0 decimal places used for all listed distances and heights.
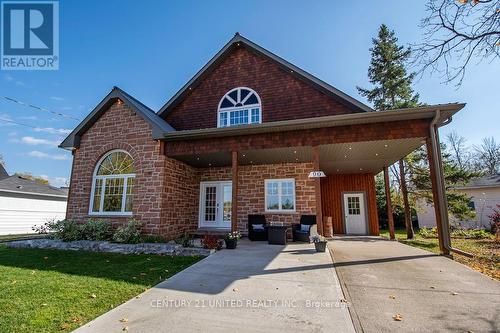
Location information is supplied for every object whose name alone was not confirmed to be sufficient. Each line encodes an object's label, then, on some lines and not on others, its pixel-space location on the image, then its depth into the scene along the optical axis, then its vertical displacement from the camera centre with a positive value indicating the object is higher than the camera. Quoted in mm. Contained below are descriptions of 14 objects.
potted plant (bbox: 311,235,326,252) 6691 -937
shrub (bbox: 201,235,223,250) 6957 -954
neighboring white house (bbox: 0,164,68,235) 14922 +351
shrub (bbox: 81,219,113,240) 8541 -754
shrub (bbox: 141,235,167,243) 8086 -979
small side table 8156 -848
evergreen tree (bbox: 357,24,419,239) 14844 +8185
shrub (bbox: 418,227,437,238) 12767 -1278
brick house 7578 +2059
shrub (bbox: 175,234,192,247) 7172 -960
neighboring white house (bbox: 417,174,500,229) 16203 +861
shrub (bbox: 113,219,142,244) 7966 -805
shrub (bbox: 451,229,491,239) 12238 -1258
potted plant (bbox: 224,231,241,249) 7258 -908
